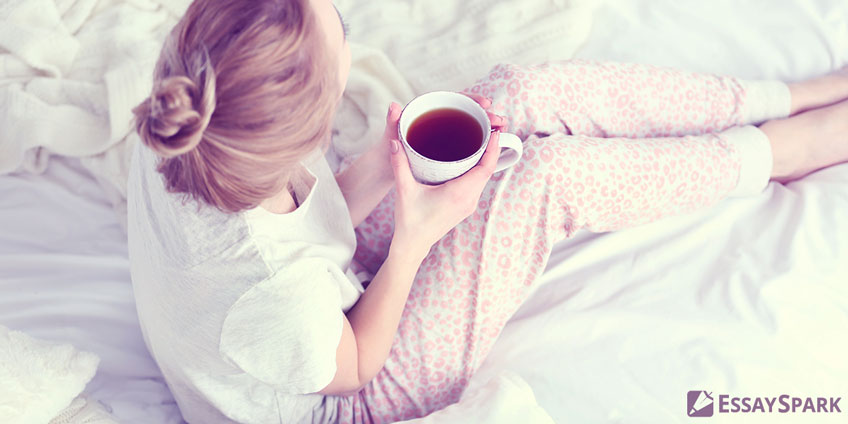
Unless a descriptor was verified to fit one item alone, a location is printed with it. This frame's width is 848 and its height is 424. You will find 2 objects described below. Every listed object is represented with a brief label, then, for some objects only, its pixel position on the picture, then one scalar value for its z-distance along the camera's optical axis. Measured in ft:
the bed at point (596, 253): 2.84
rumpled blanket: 3.25
